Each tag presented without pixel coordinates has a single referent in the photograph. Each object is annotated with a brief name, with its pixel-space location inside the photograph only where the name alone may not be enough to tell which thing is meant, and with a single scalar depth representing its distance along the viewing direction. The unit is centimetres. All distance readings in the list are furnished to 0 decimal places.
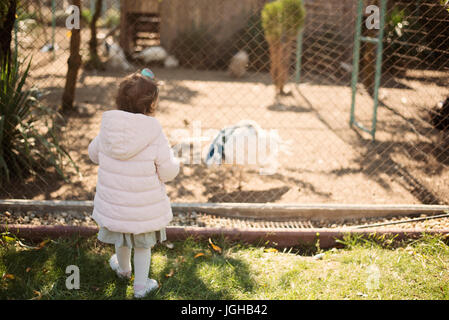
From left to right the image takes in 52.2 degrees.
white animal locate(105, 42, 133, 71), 965
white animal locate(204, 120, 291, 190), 399
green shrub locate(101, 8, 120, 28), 1492
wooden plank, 367
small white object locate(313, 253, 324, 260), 315
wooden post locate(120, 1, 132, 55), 1061
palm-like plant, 379
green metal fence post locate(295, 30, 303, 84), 821
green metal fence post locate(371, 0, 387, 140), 491
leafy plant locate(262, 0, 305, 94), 731
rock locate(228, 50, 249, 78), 925
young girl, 240
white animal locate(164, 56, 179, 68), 1038
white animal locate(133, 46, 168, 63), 1012
